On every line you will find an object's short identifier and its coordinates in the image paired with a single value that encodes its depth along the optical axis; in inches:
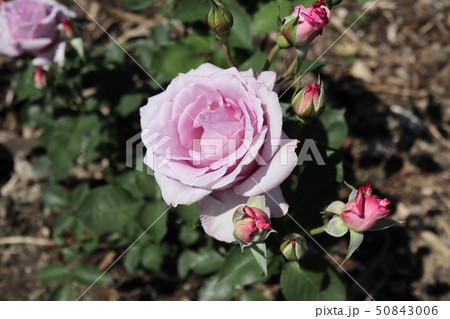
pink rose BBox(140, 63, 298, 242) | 17.8
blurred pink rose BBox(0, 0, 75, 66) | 24.7
